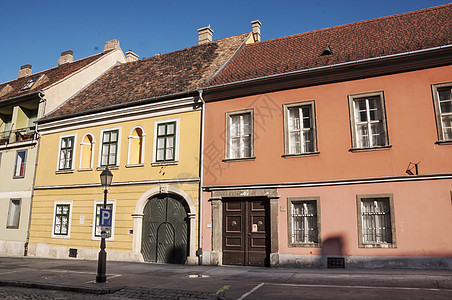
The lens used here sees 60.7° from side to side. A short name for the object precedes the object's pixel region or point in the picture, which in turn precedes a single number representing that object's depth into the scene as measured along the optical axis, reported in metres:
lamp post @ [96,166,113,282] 11.30
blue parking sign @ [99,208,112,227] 11.50
